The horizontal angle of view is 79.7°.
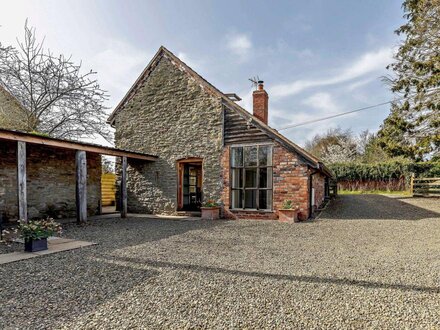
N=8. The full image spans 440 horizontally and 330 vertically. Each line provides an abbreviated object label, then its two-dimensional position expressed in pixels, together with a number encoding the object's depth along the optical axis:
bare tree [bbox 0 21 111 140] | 11.27
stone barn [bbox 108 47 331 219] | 8.88
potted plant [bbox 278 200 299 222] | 8.32
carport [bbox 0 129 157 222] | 6.19
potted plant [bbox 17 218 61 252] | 4.71
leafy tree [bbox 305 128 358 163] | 32.25
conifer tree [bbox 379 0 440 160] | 12.41
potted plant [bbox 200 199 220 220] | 9.33
